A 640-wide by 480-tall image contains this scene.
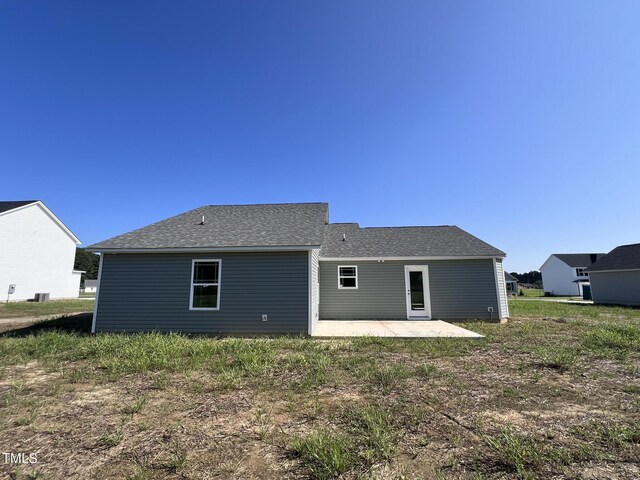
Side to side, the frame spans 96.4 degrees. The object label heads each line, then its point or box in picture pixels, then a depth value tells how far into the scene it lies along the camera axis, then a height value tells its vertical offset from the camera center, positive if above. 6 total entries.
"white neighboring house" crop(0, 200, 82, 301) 20.88 +2.98
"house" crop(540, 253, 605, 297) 36.84 +1.97
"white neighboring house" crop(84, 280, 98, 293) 52.17 +0.78
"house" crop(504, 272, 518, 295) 45.61 +0.25
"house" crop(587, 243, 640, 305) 20.17 +0.78
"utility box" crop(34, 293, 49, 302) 22.23 -0.58
